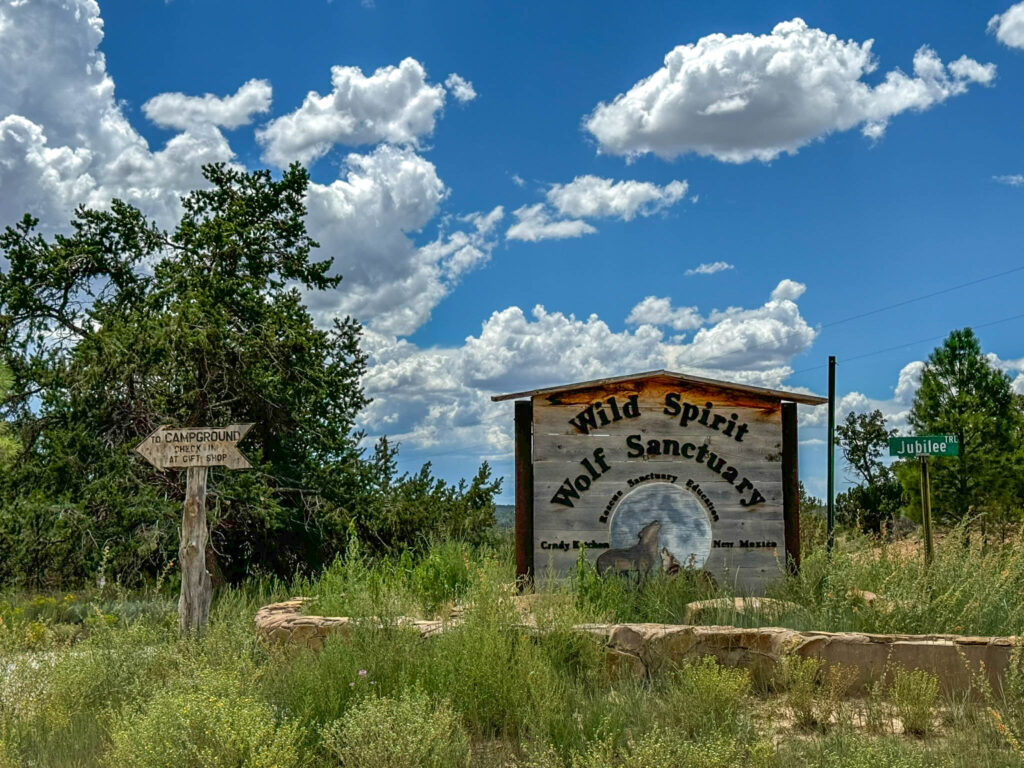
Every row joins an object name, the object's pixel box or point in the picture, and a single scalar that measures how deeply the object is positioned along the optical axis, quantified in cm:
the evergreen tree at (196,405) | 1245
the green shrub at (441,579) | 863
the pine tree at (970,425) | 2048
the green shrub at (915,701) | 577
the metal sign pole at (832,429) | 1467
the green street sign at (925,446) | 954
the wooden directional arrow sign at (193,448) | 892
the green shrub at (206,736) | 439
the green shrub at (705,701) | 537
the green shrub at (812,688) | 590
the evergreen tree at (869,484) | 2470
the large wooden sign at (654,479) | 923
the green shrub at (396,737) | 441
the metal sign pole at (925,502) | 1023
